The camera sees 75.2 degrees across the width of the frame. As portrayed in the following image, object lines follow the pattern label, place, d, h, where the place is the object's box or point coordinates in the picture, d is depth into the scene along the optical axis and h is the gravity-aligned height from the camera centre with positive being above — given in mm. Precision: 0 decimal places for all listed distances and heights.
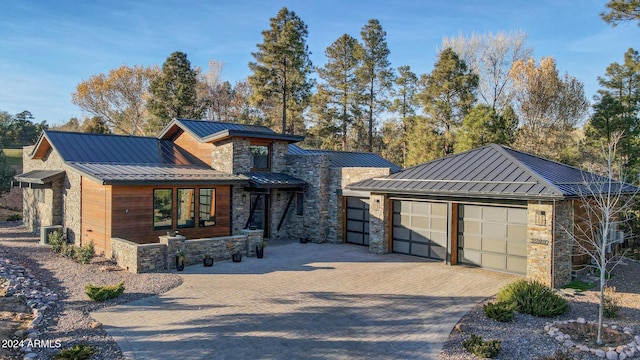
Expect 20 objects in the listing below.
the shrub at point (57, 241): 16078 -2599
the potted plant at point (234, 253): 14473 -2630
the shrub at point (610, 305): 9250 -2732
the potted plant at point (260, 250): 15320 -2611
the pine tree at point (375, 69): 35531 +9785
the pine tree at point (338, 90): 36594 +8119
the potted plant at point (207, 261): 13703 -2752
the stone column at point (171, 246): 13172 -2215
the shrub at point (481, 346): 7160 -2882
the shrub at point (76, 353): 6734 -2902
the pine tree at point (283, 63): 33312 +9587
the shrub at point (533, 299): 9312 -2673
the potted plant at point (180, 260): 13109 -2604
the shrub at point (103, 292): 9852 -2779
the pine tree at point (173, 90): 34500 +7325
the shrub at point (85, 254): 14086 -2705
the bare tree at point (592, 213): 12618 -908
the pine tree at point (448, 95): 29031 +6296
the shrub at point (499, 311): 8898 -2775
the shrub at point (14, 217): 24344 -2493
